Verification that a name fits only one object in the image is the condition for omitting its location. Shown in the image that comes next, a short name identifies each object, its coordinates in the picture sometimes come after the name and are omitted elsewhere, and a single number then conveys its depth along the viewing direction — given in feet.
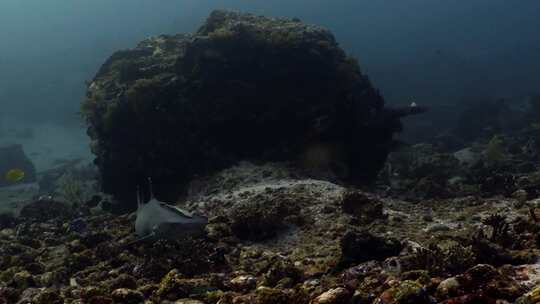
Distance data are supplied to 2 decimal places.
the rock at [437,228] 23.93
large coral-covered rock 38.83
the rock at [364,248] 18.25
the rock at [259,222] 25.39
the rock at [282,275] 16.96
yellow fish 49.24
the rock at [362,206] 26.32
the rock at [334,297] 11.95
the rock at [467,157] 59.31
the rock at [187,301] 15.21
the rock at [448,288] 10.83
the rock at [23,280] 21.00
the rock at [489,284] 10.44
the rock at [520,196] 27.54
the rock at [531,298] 8.93
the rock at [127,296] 15.88
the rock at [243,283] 17.04
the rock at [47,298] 16.26
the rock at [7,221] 42.65
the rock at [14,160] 116.67
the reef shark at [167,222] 19.53
